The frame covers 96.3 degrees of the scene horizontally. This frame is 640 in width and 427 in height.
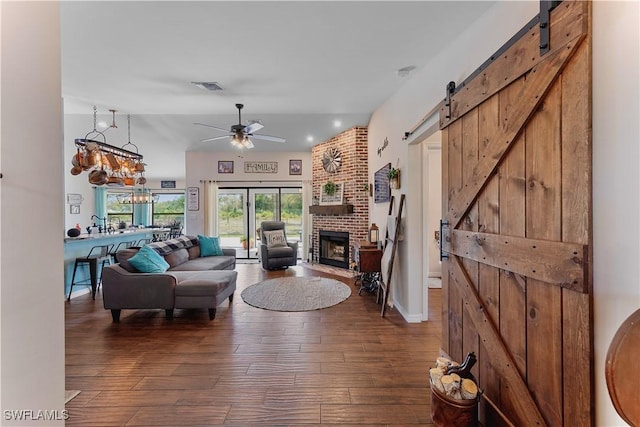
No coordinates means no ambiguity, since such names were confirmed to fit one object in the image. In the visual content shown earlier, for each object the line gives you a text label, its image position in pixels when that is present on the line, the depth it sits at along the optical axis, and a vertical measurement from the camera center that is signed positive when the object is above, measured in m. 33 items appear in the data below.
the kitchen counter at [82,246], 4.21 -0.57
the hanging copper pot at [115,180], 5.18 +0.56
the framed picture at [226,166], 7.64 +1.16
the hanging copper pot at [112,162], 4.72 +0.80
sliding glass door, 7.86 -0.05
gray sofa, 3.33 -0.96
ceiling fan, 4.15 +1.15
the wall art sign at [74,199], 7.93 +0.31
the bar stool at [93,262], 4.30 -0.82
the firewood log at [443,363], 1.76 -0.96
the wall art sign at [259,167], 7.66 +1.13
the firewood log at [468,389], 1.60 -1.02
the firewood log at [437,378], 1.66 -1.01
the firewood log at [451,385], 1.62 -1.00
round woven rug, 3.85 -1.29
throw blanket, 4.56 -0.61
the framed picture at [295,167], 7.66 +1.13
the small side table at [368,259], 4.13 -0.72
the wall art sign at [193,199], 7.55 +0.28
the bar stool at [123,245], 5.15 -0.68
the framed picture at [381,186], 4.15 +0.36
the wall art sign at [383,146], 4.16 +0.95
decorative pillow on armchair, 6.48 -0.67
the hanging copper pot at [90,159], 4.38 +0.78
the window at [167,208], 10.64 +0.06
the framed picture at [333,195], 6.23 +0.31
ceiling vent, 3.30 +1.46
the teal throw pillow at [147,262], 3.51 -0.65
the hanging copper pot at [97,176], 4.57 +0.54
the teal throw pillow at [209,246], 5.67 -0.74
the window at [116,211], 10.06 -0.05
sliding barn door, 1.12 -0.09
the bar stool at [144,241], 5.99 -0.68
